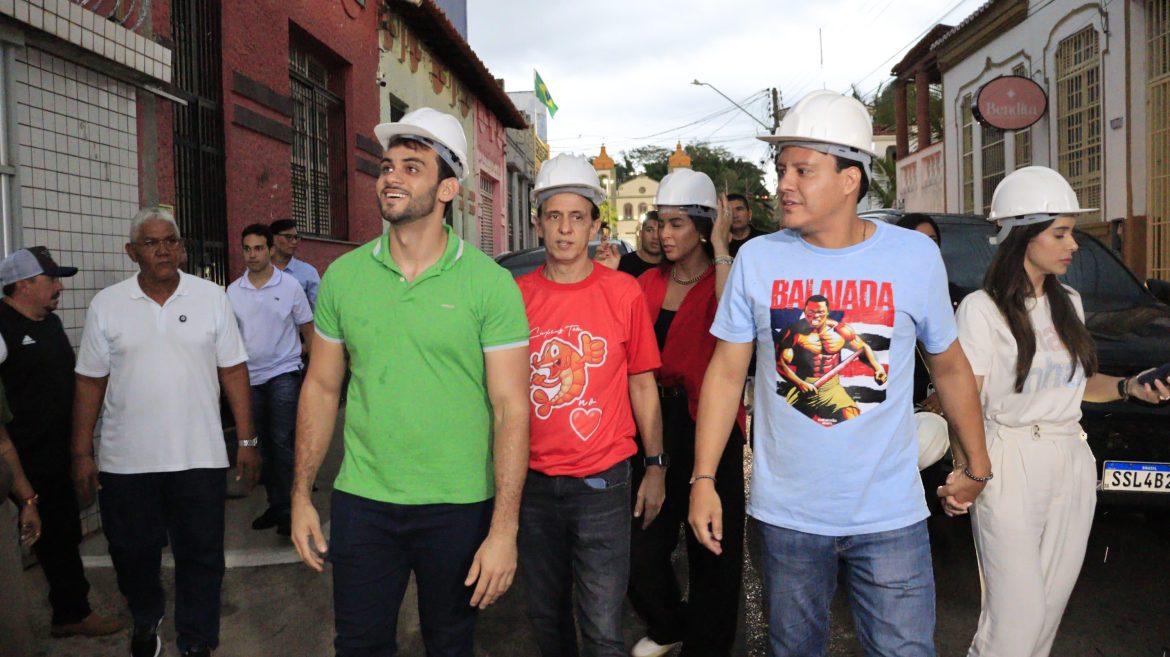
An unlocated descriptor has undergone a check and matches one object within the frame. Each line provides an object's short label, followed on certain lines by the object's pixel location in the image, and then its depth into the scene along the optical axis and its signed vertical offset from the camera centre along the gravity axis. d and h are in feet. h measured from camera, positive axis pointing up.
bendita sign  53.21 +11.78
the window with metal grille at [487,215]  76.95 +8.92
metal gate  27.17 +5.54
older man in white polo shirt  13.32 -1.62
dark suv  14.46 -0.99
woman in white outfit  10.34 -1.33
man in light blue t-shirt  8.55 -0.70
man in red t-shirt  10.40 -1.32
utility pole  115.51 +25.90
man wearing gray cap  14.47 -1.32
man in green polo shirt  9.05 -1.07
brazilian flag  146.51 +35.59
